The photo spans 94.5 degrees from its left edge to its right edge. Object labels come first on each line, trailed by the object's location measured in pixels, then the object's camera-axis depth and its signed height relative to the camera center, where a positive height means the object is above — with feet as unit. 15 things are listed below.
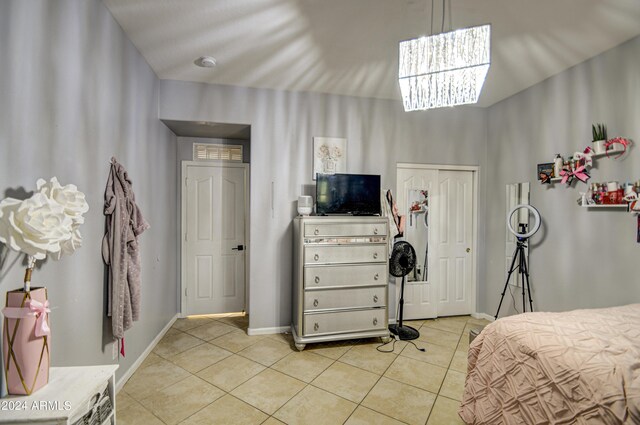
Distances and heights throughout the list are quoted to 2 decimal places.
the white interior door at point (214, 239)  13.16 -1.62
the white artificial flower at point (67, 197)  3.91 +0.08
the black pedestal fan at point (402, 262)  11.21 -2.19
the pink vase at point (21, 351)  3.46 -1.77
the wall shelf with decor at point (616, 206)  7.85 -0.02
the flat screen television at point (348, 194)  10.79 +0.37
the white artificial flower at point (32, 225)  3.42 -0.27
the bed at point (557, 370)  3.97 -2.54
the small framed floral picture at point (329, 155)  11.68 +1.94
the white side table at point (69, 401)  3.16 -2.27
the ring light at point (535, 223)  10.22 -0.56
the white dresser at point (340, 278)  9.99 -2.58
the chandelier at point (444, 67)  5.35 +2.57
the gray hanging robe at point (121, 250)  6.77 -1.14
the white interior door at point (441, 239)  12.87 -1.55
